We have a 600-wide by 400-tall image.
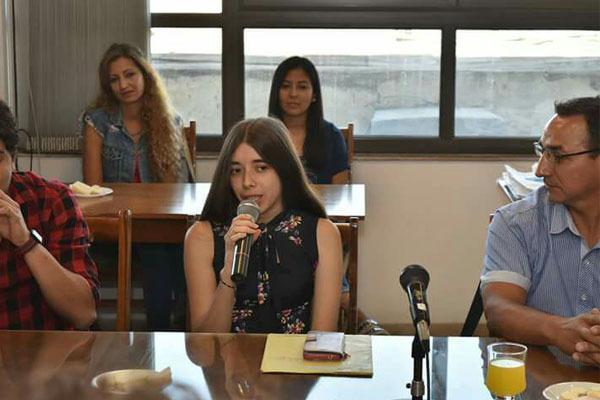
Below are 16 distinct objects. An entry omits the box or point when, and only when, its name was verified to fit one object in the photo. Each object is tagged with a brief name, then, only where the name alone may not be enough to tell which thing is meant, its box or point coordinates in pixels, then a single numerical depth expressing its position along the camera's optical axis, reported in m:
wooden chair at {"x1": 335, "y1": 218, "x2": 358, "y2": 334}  2.35
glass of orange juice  1.63
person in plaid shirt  2.21
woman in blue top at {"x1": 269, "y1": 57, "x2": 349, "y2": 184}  4.04
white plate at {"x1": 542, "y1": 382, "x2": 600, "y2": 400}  1.67
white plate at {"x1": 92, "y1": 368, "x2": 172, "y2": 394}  1.71
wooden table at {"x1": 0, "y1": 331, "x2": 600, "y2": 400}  1.70
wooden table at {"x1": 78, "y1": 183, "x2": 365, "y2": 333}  3.18
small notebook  1.84
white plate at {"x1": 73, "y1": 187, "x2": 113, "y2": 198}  3.48
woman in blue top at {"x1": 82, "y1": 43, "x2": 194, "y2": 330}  3.99
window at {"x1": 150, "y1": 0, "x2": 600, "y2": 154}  4.25
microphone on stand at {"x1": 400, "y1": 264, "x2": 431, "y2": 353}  1.46
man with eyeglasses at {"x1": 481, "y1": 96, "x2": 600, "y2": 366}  2.27
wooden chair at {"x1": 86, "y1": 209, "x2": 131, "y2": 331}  2.32
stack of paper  3.84
